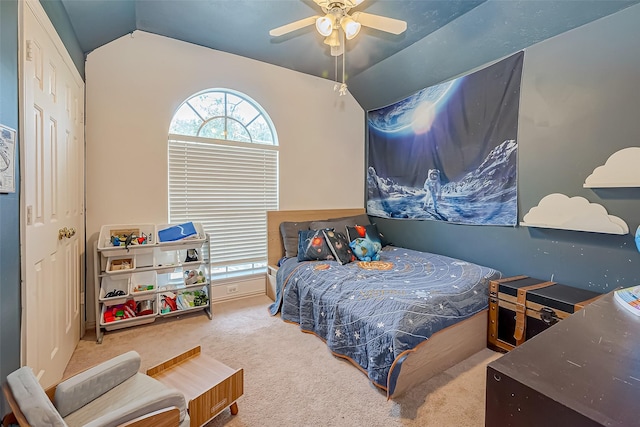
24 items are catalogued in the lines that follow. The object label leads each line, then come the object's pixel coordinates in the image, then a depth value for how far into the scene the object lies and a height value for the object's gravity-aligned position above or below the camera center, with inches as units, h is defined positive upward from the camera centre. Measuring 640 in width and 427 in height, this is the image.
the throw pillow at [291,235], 135.1 -12.7
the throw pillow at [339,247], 120.7 -16.3
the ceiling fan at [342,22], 71.7 +49.6
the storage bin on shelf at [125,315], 97.2 -37.8
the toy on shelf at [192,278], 112.7 -27.8
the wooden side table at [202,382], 56.9 -37.9
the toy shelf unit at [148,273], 98.3 -24.8
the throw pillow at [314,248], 122.6 -16.9
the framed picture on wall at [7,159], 43.9 +7.2
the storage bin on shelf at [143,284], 101.3 -28.8
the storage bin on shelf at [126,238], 99.0 -11.6
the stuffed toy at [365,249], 124.3 -17.7
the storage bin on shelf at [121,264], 99.0 -20.6
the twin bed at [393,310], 70.6 -29.0
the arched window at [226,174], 121.6 +15.1
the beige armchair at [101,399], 35.4 -30.5
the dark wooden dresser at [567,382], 23.8 -16.0
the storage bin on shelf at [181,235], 109.2 -10.8
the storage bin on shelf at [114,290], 97.3 -29.7
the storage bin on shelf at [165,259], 106.2 -20.8
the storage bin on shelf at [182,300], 107.7 -35.9
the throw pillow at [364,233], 135.3 -11.4
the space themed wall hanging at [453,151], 107.3 +26.4
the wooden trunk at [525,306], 80.7 -27.9
